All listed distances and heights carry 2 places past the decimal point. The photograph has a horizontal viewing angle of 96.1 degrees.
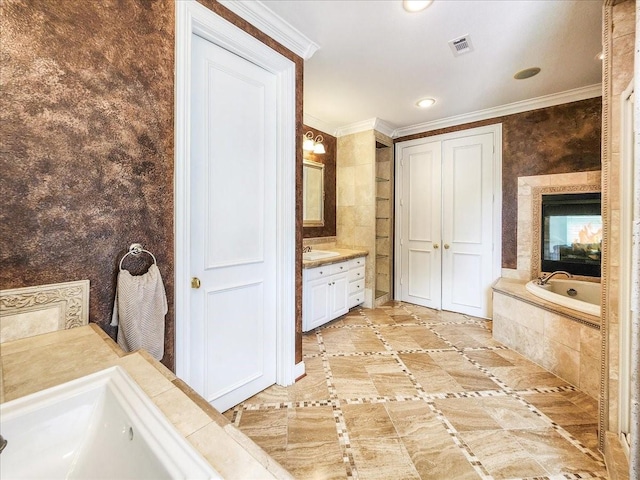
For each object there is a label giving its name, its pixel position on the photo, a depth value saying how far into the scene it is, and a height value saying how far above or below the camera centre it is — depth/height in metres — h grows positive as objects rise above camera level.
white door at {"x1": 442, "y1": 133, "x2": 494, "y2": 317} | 3.55 +0.19
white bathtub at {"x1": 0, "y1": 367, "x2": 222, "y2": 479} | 0.54 -0.42
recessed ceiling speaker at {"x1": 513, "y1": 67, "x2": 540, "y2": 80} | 2.54 +1.52
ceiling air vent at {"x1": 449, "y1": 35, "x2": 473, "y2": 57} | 2.10 +1.47
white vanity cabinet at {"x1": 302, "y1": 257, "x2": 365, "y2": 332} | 3.06 -0.61
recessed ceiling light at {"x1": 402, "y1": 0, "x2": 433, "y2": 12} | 1.73 +1.44
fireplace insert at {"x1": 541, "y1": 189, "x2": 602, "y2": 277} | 2.94 +0.07
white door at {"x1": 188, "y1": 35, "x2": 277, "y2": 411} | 1.65 +0.08
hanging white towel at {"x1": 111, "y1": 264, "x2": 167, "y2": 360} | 1.21 -0.32
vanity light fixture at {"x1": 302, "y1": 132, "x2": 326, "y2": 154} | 3.44 +1.12
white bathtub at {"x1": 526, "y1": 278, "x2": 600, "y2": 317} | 2.57 -0.49
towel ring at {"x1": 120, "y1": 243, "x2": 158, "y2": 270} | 1.27 -0.05
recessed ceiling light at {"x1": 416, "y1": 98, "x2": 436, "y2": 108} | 3.19 +1.55
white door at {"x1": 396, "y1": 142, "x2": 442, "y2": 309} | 3.96 +0.23
